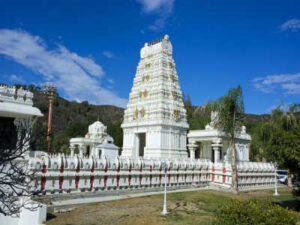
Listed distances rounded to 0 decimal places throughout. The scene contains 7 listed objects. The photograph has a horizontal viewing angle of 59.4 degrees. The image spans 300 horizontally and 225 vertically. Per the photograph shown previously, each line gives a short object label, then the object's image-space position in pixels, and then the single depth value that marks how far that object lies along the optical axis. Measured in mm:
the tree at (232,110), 23556
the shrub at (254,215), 7450
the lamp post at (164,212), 13117
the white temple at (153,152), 17453
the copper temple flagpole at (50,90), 36656
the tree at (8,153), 5852
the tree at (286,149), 13664
